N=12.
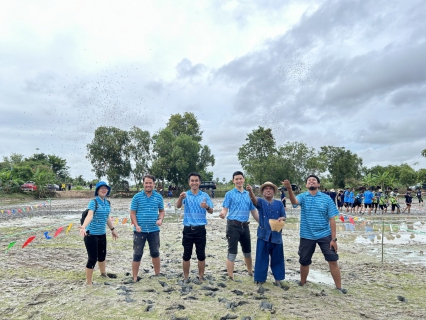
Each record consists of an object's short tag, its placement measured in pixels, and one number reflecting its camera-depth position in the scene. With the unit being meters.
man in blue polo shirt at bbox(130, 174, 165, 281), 6.12
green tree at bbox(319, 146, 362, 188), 58.94
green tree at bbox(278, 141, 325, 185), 45.00
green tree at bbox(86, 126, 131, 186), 47.59
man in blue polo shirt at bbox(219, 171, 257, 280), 6.09
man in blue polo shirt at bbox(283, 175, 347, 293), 5.61
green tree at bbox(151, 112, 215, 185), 46.88
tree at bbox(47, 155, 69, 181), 74.50
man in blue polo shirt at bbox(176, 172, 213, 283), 6.02
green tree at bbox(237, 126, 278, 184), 51.47
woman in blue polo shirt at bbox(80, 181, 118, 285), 5.90
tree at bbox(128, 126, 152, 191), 48.94
